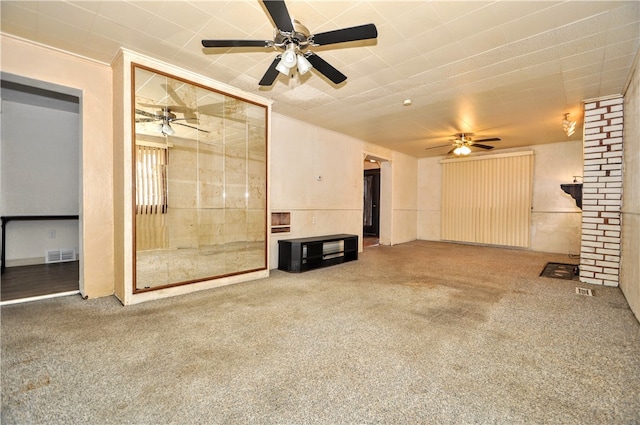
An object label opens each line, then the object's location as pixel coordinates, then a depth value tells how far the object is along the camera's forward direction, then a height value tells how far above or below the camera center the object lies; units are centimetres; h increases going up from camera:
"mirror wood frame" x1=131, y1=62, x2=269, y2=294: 309 +66
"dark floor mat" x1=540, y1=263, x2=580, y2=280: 445 -112
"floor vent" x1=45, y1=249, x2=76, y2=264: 501 -99
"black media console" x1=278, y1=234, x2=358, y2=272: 468 -89
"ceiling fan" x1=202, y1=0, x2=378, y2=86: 203 +136
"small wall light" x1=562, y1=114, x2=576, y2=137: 494 +153
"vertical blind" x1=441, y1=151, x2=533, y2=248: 719 +22
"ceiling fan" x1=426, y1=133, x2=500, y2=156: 610 +144
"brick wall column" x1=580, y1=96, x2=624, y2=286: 389 +23
